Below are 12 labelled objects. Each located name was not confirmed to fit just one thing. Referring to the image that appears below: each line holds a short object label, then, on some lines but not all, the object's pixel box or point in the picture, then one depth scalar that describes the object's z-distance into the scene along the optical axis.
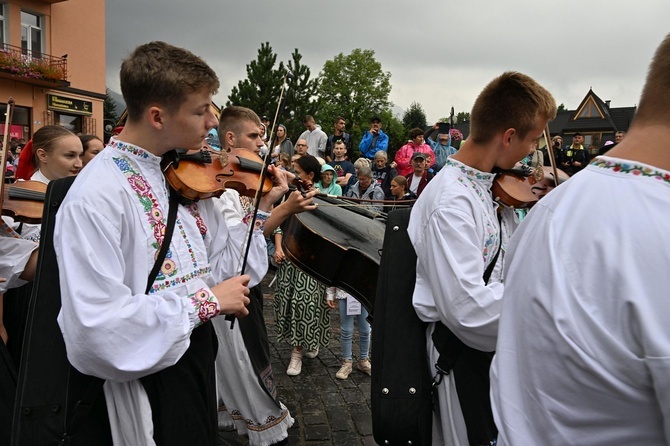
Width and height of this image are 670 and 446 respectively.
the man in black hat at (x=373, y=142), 11.00
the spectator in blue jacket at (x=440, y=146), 10.18
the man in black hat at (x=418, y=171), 8.12
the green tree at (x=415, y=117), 56.53
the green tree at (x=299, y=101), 36.66
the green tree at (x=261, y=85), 37.56
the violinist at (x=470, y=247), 1.82
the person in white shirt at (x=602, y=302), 0.92
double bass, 2.78
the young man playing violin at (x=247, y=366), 3.39
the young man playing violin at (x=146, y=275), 1.56
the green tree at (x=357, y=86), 49.53
